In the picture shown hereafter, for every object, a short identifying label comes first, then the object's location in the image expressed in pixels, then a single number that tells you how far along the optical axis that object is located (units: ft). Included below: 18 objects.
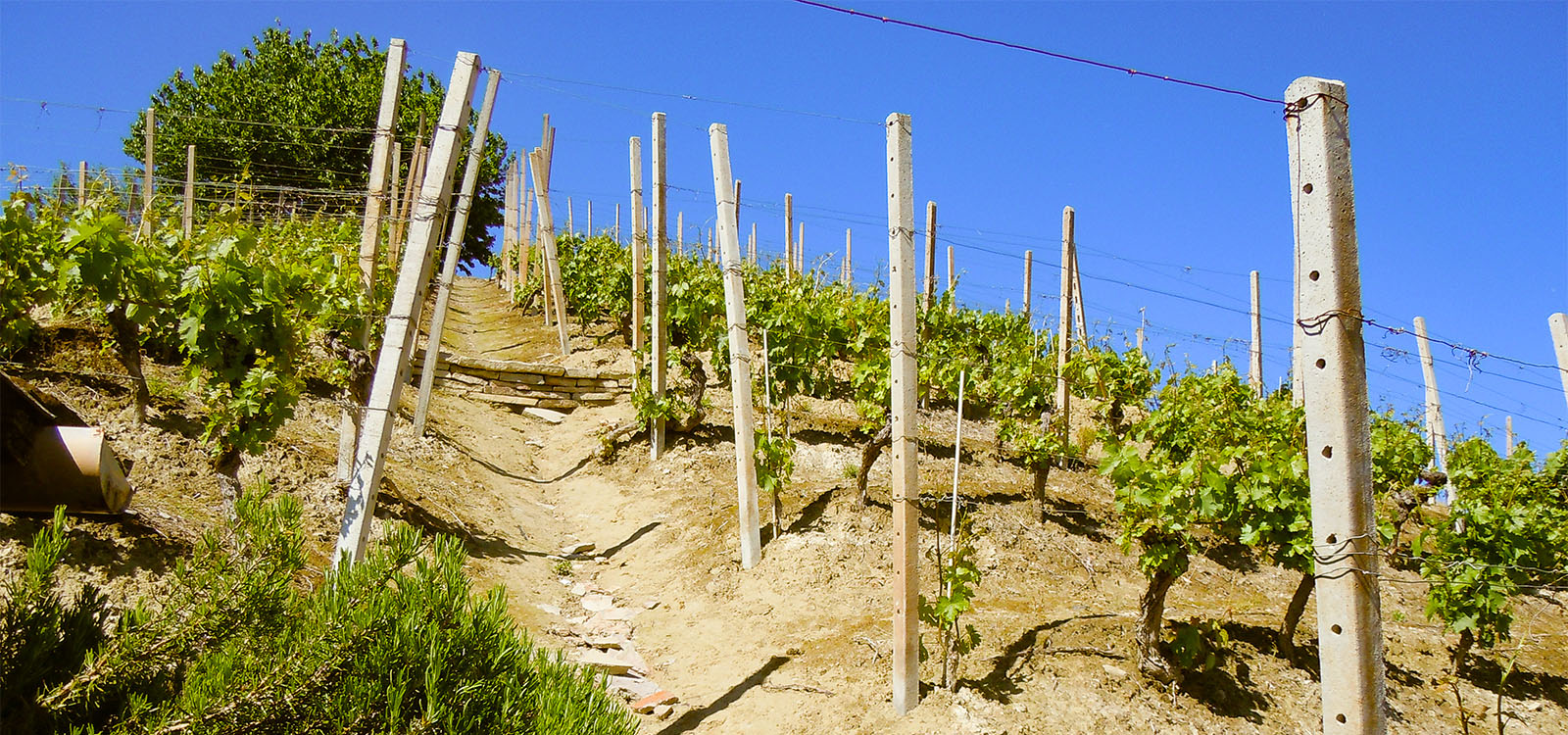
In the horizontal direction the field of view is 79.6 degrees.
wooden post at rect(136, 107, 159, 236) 40.62
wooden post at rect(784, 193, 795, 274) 57.86
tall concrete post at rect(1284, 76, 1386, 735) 9.33
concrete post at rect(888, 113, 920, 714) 14.98
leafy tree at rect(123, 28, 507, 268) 85.30
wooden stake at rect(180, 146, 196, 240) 35.01
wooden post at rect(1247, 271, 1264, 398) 44.24
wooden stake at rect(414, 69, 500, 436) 28.53
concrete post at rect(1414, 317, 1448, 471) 34.63
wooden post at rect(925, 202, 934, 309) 40.98
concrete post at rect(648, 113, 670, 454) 29.12
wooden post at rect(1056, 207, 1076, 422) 30.89
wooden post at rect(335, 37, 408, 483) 21.25
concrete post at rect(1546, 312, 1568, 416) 24.54
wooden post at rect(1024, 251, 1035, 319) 44.91
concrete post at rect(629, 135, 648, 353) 32.35
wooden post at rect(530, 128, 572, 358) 42.39
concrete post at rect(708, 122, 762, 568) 22.33
